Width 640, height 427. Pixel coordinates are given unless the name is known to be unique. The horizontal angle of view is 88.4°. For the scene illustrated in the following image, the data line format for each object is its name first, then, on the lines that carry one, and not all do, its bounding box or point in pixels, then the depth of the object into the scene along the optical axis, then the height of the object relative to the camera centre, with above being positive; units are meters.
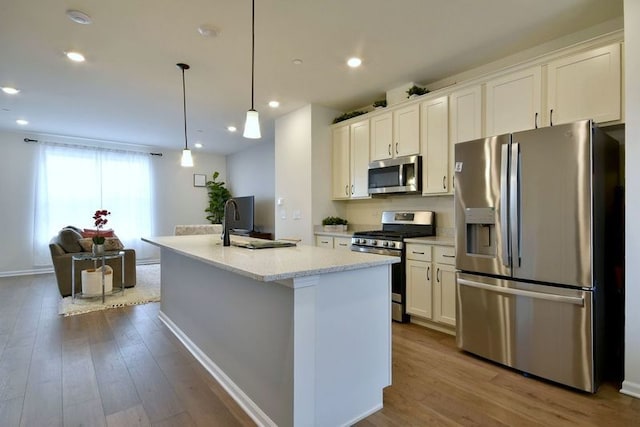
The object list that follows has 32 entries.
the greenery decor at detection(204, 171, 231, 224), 7.99 +0.43
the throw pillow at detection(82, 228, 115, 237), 5.55 -0.27
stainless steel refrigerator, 2.10 -0.22
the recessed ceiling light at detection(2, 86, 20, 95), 3.85 +1.51
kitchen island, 1.58 -0.64
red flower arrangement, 4.29 -0.07
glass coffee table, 4.28 -0.61
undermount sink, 2.49 -0.22
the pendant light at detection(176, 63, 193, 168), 3.27 +0.65
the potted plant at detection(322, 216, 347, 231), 4.43 -0.10
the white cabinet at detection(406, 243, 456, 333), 3.05 -0.67
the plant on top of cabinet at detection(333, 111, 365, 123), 4.45 +1.38
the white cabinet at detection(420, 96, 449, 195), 3.35 +0.75
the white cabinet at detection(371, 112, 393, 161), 3.89 +0.97
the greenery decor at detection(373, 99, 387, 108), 4.04 +1.39
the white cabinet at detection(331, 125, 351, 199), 4.45 +0.75
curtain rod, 6.09 +1.41
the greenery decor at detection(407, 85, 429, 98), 3.61 +1.38
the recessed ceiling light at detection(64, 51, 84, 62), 3.01 +1.50
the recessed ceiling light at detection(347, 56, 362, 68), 3.17 +1.51
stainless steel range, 3.45 -0.24
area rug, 3.95 -1.09
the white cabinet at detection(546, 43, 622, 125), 2.31 +0.96
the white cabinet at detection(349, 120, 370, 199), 4.16 +0.74
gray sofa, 4.48 -0.67
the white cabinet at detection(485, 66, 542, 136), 2.70 +0.98
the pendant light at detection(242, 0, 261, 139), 2.40 +0.68
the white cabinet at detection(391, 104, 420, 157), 3.61 +0.96
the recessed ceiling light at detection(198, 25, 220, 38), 2.59 +1.49
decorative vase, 4.32 -0.43
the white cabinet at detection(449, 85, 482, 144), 3.08 +0.98
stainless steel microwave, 3.60 +0.47
